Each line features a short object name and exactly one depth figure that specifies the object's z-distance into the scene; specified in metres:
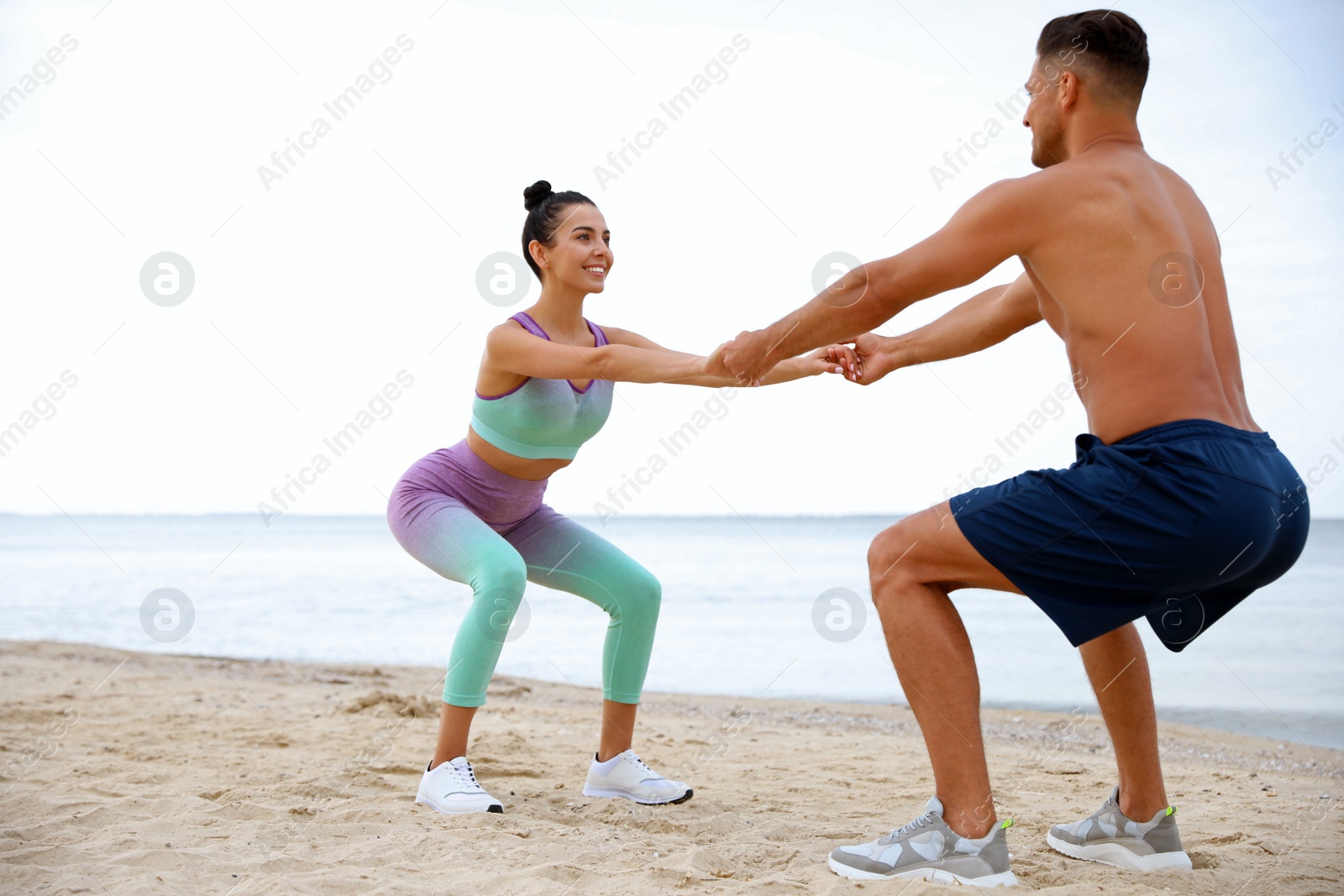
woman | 3.57
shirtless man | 2.25
